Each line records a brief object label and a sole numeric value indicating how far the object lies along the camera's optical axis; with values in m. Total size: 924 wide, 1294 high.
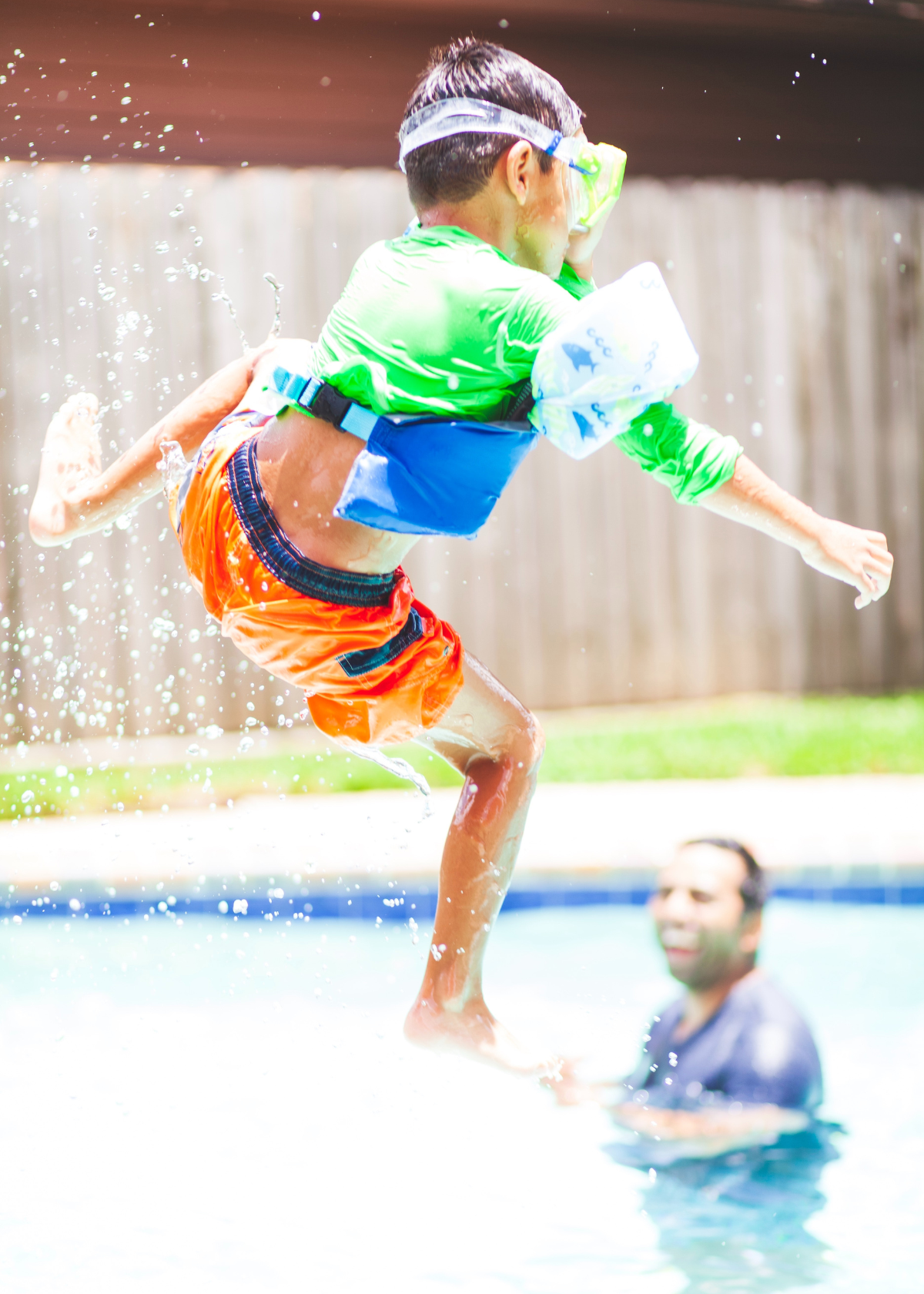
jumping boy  4.23
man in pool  6.83
